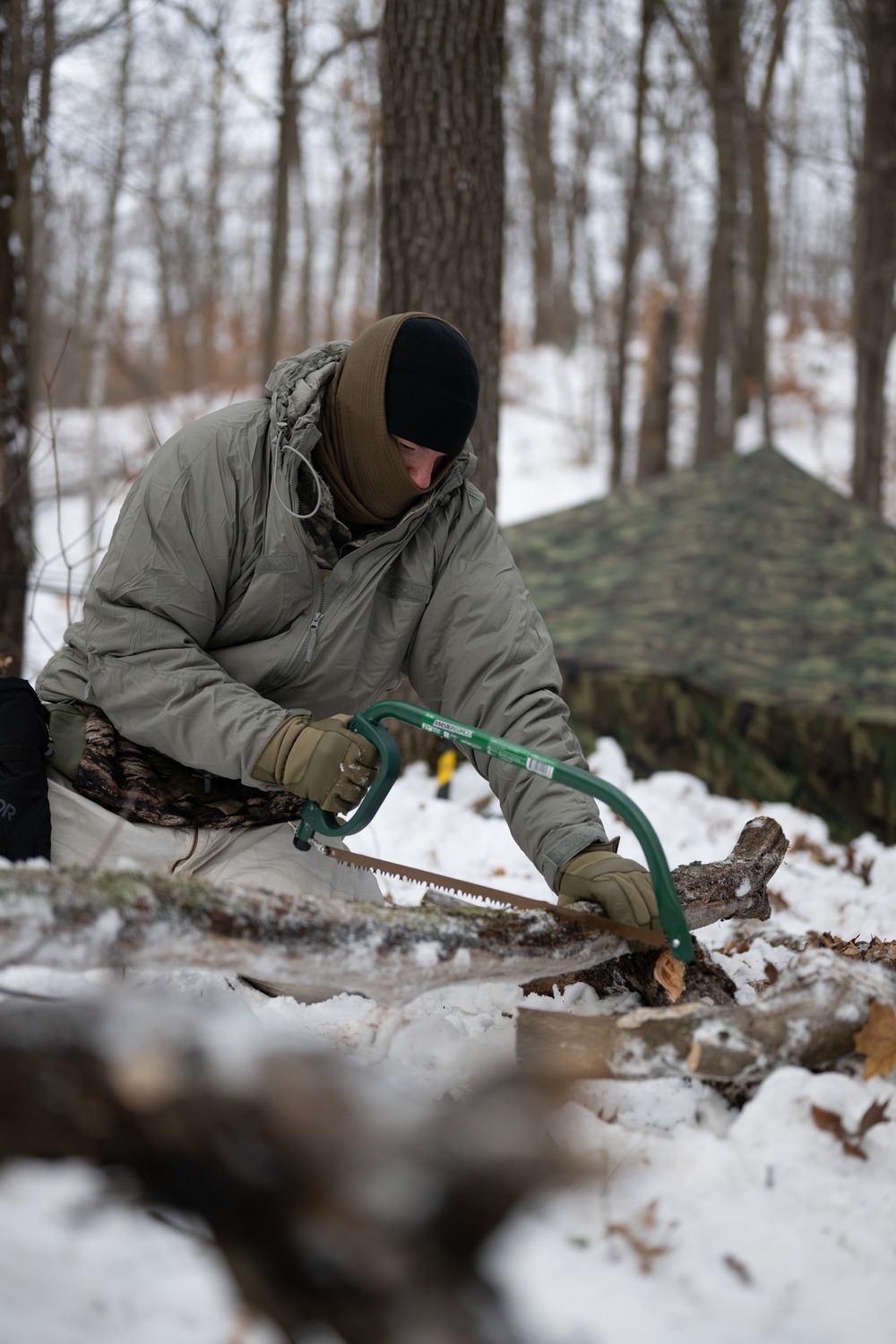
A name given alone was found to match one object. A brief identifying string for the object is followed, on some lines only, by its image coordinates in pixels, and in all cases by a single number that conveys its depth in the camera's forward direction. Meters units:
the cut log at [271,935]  1.59
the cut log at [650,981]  2.21
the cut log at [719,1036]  1.78
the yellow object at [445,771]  4.55
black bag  2.30
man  2.28
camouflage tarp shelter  4.82
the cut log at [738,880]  2.40
